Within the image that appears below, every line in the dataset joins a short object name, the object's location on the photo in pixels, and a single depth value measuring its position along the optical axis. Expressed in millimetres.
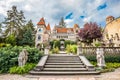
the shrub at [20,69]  4914
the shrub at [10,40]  14448
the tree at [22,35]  16752
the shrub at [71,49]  8823
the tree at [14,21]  20769
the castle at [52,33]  23483
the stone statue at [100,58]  5527
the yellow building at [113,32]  14550
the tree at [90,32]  10744
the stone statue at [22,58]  5168
